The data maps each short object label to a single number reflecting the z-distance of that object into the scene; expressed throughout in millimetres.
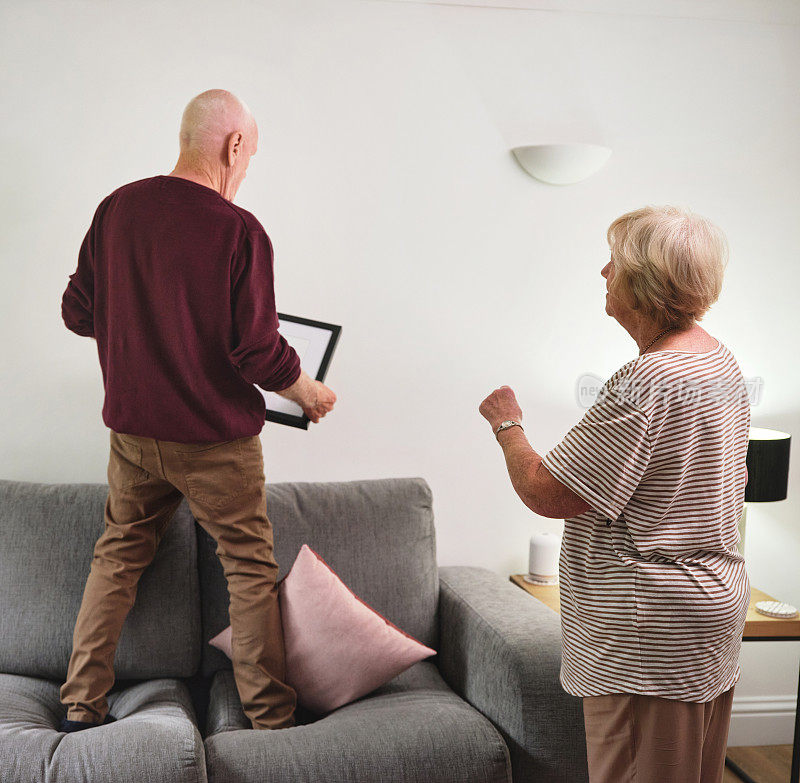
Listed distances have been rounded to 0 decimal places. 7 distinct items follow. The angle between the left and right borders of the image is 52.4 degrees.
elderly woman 1267
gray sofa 1619
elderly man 1812
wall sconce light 2494
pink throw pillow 1941
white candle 2533
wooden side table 2186
